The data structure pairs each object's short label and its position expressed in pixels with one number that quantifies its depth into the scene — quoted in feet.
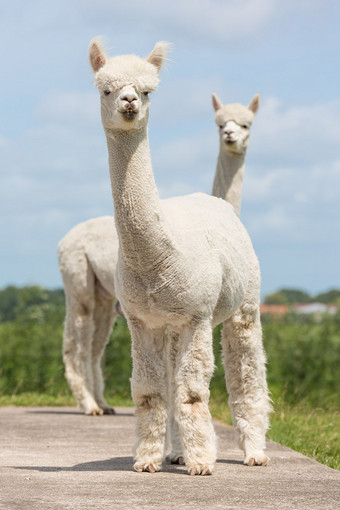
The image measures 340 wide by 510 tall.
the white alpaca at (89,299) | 50.23
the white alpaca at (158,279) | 26.53
